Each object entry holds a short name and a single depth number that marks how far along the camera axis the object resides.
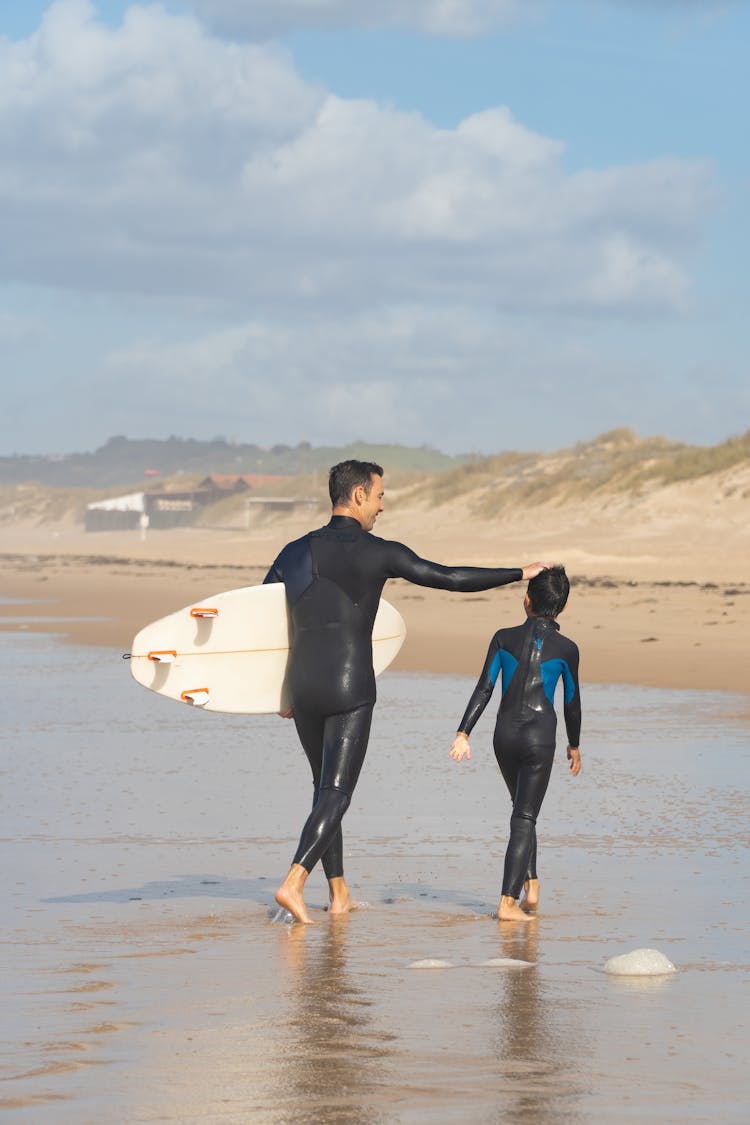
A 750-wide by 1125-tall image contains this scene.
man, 13.23
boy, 13.53
